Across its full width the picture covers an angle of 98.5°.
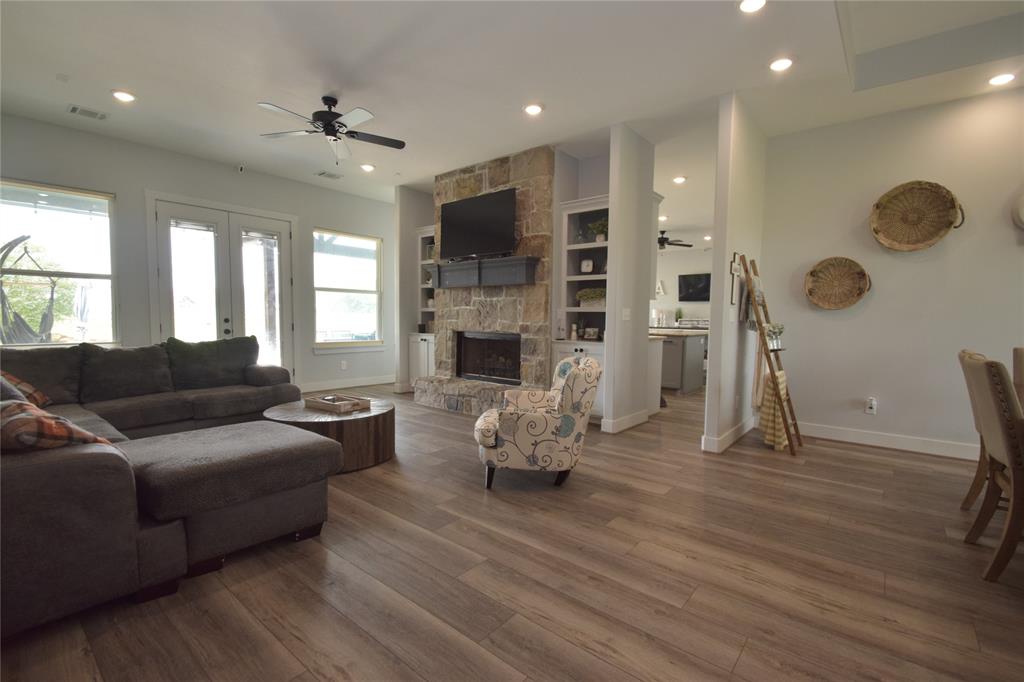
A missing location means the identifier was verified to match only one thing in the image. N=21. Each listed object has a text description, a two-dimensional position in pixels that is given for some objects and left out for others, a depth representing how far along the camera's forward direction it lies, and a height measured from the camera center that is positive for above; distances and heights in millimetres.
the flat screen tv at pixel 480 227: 5098 +1176
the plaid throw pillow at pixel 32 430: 1522 -380
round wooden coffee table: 3219 -783
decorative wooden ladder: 3801 -284
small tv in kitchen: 9477 +795
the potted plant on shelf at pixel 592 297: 4867 +296
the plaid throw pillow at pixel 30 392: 2805 -449
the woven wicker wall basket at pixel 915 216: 3705 +937
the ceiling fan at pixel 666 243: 8066 +1533
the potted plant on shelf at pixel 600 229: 4855 +1049
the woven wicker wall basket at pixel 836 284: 4090 +383
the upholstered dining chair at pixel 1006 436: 1937 -500
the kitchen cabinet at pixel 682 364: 6797 -624
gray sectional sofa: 1464 -728
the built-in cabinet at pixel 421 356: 6328 -470
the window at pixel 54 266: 4188 +571
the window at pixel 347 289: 6699 +550
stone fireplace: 4922 +244
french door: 5195 +594
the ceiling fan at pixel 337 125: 3453 +1603
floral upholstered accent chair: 2844 -701
